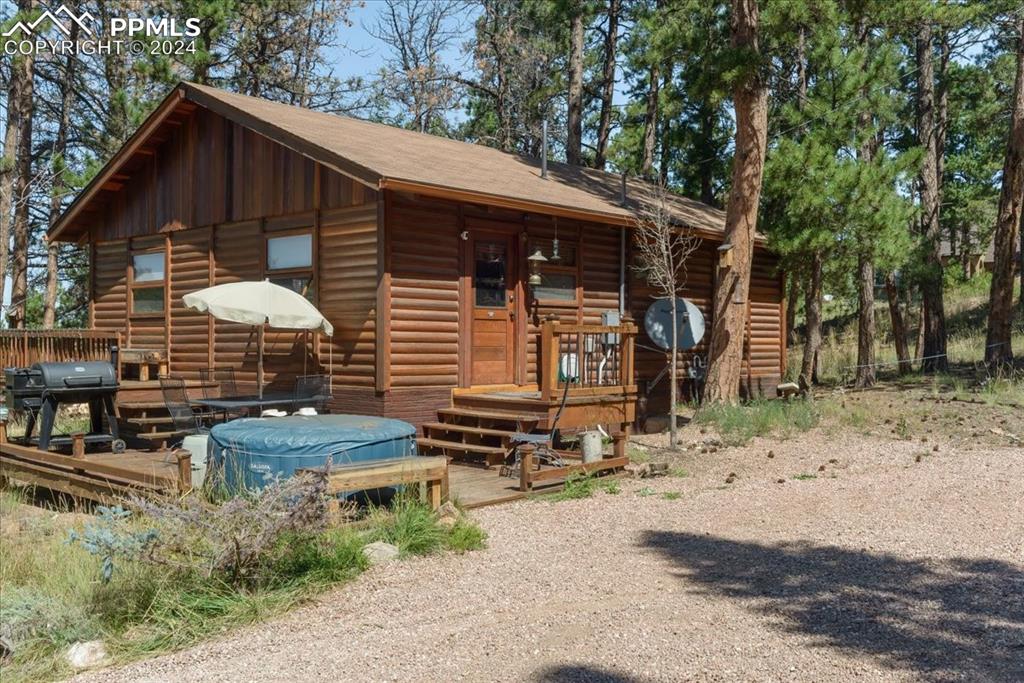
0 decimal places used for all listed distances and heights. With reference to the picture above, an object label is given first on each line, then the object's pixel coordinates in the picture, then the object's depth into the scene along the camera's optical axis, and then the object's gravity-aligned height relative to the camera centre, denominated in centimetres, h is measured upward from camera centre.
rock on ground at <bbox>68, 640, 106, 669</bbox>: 481 -172
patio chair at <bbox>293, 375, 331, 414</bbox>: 1059 -58
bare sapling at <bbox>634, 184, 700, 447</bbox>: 1162 +145
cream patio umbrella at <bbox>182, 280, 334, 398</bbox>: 996 +41
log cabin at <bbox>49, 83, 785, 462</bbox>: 1051 +114
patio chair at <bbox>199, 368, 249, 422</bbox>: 1191 -56
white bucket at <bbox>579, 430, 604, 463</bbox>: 930 -108
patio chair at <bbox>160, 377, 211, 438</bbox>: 991 -76
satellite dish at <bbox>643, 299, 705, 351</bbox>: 1149 +27
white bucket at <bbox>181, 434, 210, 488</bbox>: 868 -103
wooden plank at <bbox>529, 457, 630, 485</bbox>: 838 -124
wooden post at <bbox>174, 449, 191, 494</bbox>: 716 -104
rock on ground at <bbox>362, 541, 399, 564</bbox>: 600 -143
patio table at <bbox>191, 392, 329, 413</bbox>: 1004 -70
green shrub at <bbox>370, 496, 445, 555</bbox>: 624 -135
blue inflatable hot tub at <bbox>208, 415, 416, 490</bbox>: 733 -88
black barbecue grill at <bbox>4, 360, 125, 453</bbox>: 983 -53
